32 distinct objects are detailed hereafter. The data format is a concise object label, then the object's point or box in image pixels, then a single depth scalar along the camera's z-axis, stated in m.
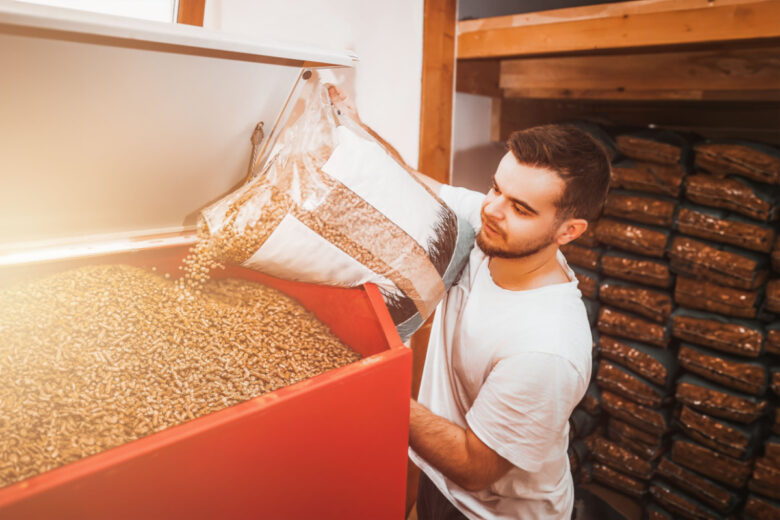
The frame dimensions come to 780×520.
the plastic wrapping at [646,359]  1.91
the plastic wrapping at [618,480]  2.13
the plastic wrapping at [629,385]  1.95
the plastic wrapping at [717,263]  1.65
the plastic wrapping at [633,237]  1.84
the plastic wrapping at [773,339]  1.66
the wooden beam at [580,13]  1.32
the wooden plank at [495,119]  2.21
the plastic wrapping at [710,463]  1.81
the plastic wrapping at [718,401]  1.74
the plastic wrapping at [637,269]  1.87
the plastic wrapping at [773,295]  1.65
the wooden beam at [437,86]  1.73
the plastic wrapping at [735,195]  1.60
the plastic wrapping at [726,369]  1.70
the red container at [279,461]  0.51
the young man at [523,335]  0.98
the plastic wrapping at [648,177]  1.77
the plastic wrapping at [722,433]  1.77
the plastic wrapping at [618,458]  2.08
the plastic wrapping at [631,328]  1.91
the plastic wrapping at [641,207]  1.80
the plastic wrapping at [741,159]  1.57
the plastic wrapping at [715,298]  1.69
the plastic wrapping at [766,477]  1.73
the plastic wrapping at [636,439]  2.04
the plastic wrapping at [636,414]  1.98
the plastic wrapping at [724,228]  1.62
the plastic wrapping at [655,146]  1.75
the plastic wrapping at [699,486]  1.86
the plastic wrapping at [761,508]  1.78
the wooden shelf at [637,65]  1.30
